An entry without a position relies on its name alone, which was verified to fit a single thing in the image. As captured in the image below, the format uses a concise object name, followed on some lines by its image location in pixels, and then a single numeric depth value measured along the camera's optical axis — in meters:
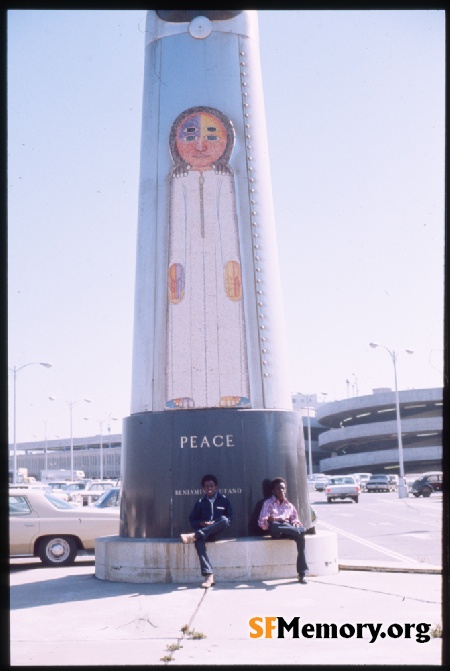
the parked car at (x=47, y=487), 21.38
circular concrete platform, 9.84
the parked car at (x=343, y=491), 40.41
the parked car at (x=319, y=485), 62.47
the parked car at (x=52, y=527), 13.88
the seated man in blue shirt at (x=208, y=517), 9.56
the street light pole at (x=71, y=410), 61.34
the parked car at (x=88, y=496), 22.53
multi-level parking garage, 82.31
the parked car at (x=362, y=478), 63.90
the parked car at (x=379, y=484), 56.94
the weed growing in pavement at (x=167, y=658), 5.83
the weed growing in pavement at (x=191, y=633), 6.61
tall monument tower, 10.68
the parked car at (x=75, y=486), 41.14
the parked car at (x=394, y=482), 60.34
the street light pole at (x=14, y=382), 42.66
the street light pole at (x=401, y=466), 44.34
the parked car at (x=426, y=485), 45.28
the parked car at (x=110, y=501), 18.61
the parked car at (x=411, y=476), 71.43
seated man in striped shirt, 9.77
